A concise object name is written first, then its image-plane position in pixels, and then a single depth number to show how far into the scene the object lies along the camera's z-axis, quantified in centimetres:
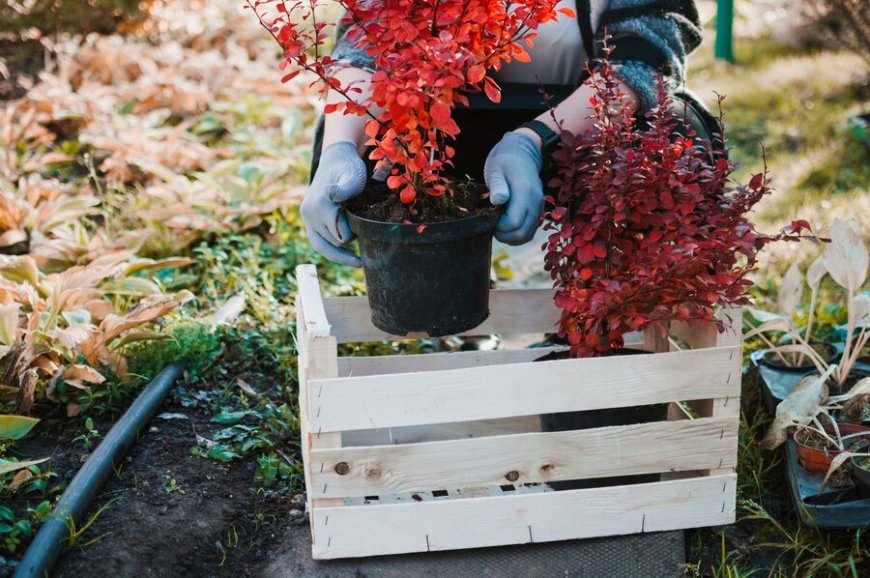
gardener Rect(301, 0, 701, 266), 199
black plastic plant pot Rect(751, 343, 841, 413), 229
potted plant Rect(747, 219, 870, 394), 215
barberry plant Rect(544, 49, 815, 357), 178
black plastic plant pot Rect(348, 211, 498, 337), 184
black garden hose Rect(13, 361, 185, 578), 170
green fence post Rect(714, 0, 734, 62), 503
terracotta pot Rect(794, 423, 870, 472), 199
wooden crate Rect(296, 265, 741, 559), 176
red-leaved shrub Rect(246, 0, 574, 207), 168
